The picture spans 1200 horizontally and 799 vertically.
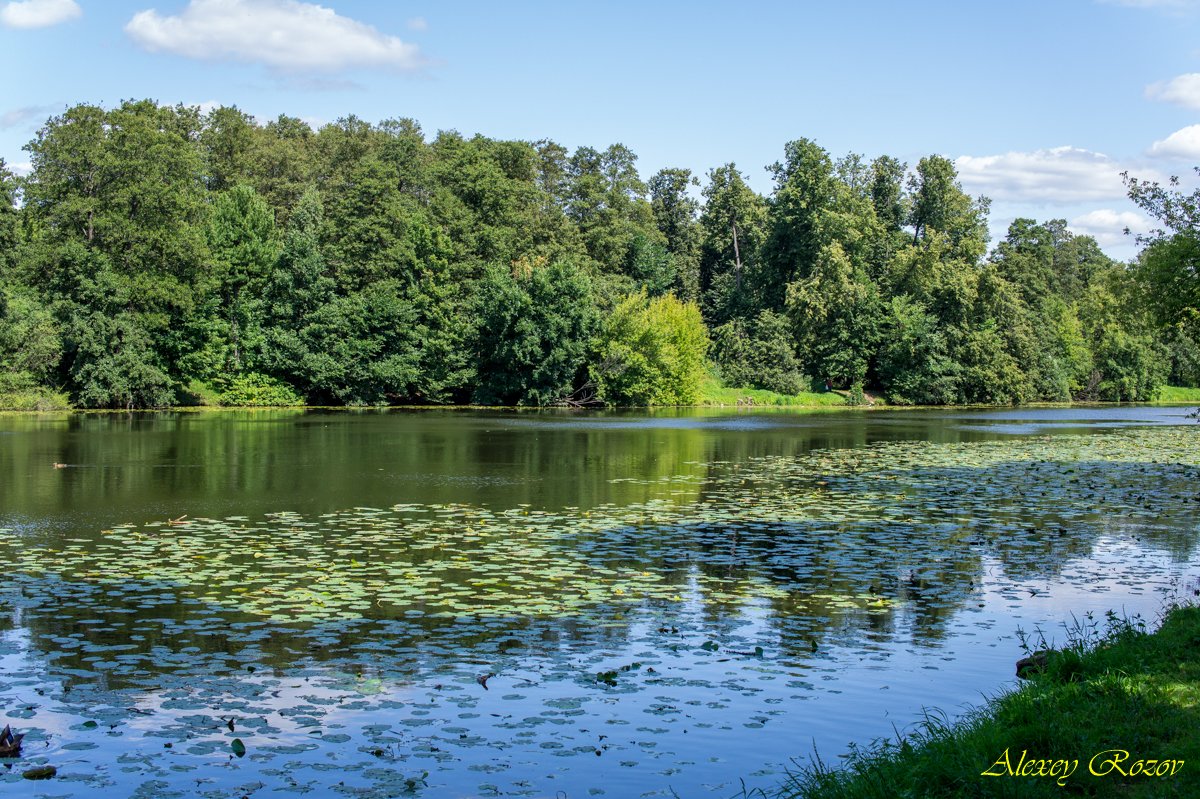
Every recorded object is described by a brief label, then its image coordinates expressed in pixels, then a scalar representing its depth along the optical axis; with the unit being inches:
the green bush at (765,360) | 3006.9
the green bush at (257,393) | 2519.7
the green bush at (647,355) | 2664.9
